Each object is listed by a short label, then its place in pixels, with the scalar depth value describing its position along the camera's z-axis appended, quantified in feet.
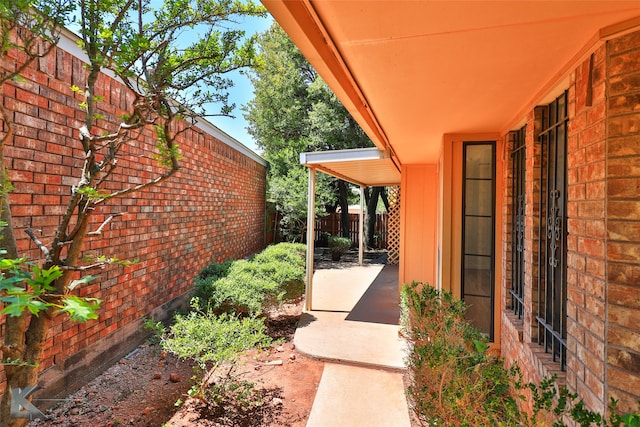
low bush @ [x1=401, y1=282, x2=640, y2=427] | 4.98
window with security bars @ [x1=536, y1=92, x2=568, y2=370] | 7.48
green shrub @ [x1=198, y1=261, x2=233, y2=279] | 17.66
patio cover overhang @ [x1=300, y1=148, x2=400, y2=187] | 17.33
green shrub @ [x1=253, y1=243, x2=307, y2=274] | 21.59
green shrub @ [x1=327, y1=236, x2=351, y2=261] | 40.38
